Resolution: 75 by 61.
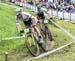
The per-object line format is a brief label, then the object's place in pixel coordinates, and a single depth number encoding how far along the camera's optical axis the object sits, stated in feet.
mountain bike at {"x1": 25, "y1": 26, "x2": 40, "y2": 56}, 39.22
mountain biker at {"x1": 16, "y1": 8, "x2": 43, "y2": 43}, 38.81
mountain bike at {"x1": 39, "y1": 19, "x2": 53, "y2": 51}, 44.20
